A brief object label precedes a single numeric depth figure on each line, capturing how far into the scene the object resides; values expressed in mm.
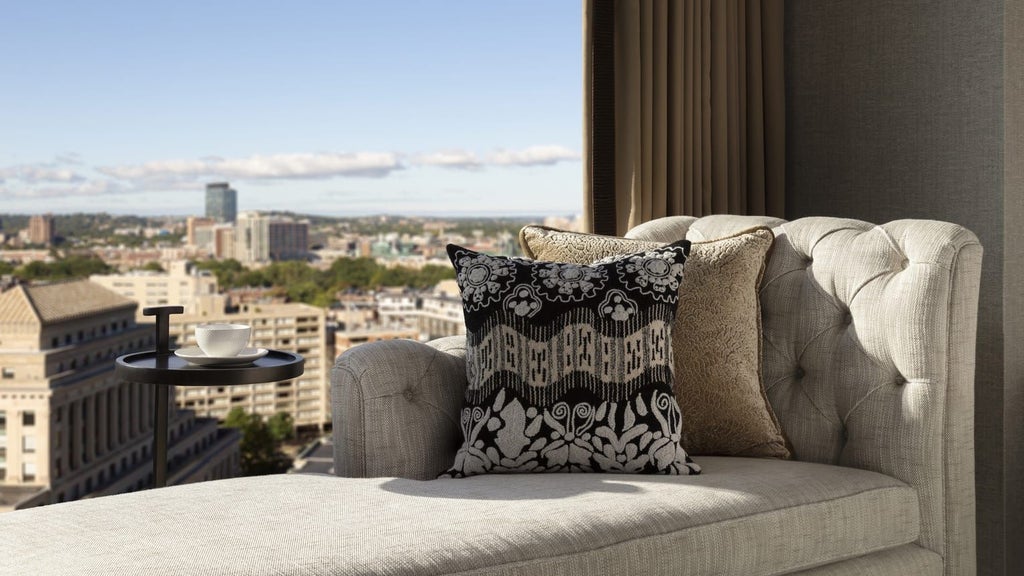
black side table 1902
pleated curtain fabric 2844
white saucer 1964
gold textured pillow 1822
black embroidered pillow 1654
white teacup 1953
